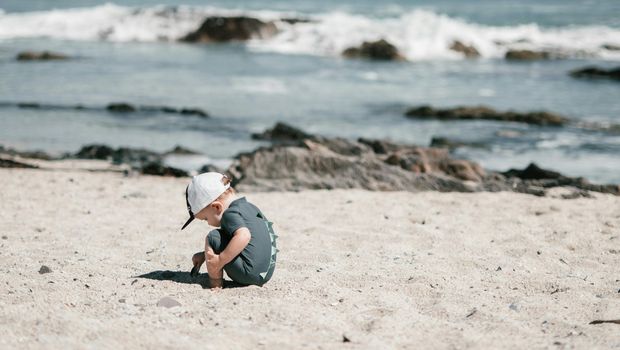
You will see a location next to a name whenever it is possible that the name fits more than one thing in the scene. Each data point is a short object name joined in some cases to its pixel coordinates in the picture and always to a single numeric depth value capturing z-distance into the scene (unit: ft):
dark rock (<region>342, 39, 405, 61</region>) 84.12
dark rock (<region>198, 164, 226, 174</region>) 30.95
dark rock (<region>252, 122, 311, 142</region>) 39.86
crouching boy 14.99
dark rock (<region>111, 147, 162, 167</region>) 33.68
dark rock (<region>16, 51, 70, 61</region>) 71.41
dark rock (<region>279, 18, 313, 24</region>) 107.28
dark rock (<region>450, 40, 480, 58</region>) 88.69
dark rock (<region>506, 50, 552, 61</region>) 84.94
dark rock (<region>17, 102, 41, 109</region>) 47.85
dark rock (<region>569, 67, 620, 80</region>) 68.39
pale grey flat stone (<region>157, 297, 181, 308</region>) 14.07
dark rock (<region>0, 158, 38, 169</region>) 30.45
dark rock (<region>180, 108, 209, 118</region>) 47.46
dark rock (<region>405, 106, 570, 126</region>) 47.11
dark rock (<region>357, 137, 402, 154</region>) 34.30
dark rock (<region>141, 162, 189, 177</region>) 30.22
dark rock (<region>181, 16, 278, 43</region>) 98.63
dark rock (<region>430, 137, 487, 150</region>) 40.65
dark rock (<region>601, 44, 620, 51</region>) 92.58
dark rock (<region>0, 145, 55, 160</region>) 34.12
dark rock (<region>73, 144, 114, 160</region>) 34.37
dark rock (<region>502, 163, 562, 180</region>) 30.53
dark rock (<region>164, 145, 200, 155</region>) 35.58
